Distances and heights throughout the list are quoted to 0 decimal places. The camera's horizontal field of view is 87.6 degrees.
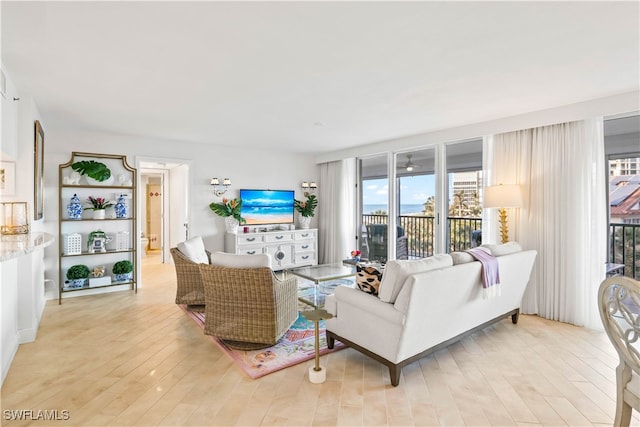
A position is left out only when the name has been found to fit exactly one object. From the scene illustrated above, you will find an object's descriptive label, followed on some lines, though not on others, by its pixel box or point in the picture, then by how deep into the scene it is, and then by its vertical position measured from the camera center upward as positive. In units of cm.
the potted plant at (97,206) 491 +13
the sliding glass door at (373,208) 609 +11
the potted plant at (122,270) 499 -84
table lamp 384 +20
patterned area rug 268 -122
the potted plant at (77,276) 469 -85
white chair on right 147 -61
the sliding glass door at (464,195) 475 +27
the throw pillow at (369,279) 269 -54
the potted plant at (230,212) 598 +4
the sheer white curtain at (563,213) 359 +0
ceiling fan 557 +81
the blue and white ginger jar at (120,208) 508 +11
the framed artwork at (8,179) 306 +34
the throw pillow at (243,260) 294 -41
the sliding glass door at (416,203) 529 +17
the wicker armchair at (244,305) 291 -82
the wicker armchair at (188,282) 396 -80
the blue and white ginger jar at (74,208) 472 +10
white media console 595 -58
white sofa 238 -76
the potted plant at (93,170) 478 +66
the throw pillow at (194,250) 408 -45
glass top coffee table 410 -80
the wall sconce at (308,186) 711 +60
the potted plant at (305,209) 693 +10
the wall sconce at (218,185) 603 +54
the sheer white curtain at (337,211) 674 +6
